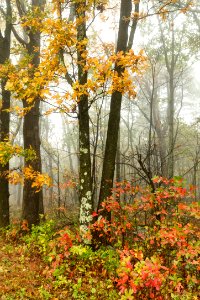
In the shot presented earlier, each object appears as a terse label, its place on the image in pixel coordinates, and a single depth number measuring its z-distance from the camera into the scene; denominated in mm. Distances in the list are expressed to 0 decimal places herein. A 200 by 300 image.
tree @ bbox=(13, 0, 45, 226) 9258
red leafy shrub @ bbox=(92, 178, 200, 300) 4605
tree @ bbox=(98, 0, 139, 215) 7738
